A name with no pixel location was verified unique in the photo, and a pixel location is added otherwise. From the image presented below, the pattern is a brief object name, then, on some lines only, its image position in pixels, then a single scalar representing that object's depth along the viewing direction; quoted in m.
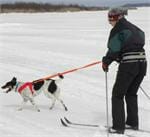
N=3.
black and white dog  11.60
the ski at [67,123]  10.26
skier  9.21
